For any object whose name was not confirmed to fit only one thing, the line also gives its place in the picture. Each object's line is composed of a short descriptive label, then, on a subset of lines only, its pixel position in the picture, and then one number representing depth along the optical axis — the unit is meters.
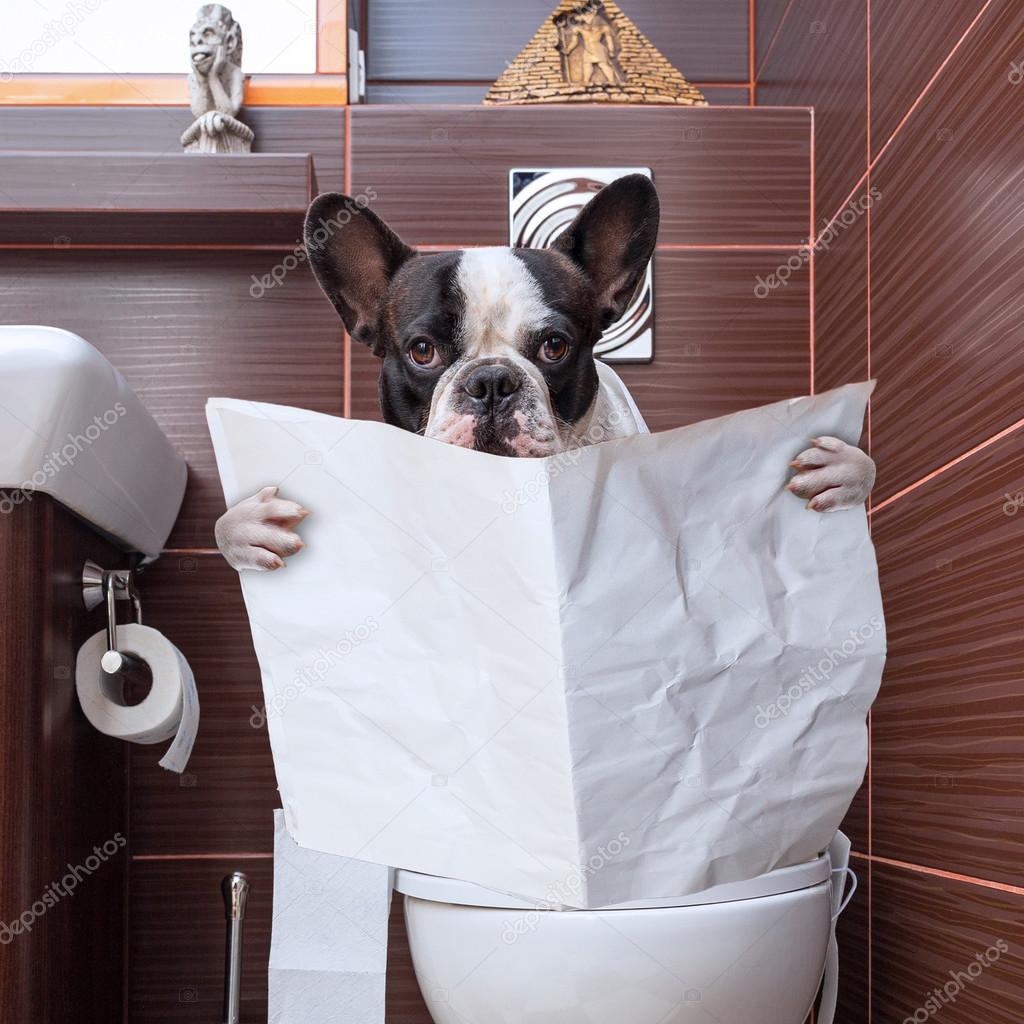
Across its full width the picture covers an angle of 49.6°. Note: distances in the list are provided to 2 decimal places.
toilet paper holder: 1.36
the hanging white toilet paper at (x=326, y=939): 1.43
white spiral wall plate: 1.85
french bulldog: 1.25
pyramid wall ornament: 1.93
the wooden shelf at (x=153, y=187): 1.70
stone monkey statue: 1.78
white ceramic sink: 1.15
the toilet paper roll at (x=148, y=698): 1.35
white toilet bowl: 0.89
